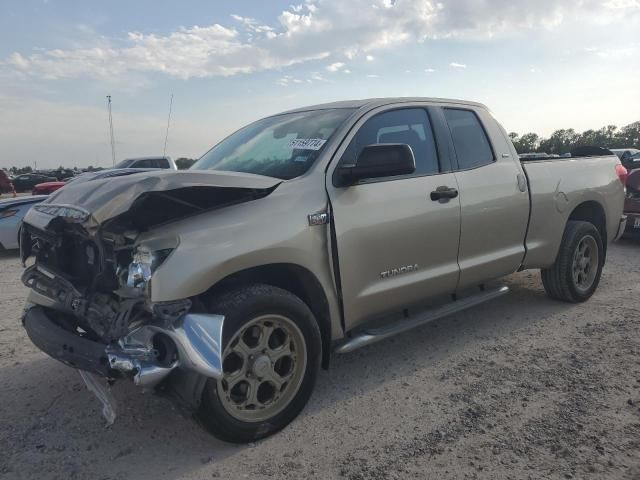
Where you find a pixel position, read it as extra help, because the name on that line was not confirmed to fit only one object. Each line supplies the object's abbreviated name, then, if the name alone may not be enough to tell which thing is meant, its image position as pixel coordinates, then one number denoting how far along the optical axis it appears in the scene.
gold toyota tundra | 2.56
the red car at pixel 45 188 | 15.30
